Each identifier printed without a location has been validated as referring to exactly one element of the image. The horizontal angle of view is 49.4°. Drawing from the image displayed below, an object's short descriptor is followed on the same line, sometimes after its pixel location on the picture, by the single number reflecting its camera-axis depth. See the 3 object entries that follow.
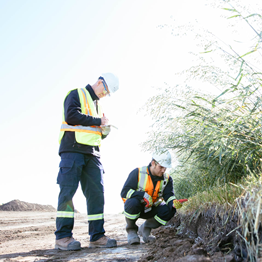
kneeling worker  3.35
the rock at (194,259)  1.69
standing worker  3.07
